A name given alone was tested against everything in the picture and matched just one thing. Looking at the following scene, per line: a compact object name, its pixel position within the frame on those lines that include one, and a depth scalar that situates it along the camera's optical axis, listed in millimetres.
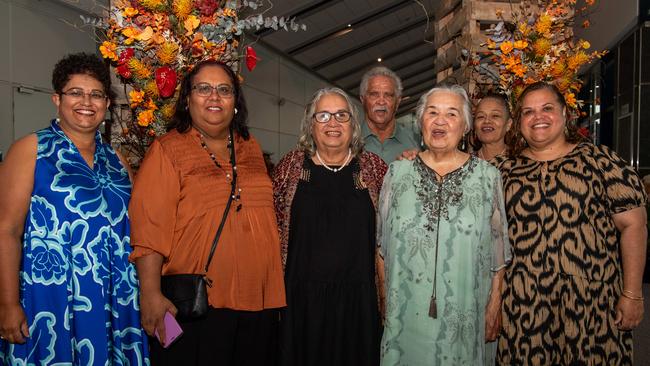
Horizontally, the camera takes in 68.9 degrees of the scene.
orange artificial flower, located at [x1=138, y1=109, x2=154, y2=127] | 2585
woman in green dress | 2322
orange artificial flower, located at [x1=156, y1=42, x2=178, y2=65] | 2527
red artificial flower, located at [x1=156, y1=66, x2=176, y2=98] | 2449
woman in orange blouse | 2152
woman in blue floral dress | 2115
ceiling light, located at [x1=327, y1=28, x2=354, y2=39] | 11117
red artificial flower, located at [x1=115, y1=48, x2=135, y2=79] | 2553
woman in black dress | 2520
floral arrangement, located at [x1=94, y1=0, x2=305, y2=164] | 2543
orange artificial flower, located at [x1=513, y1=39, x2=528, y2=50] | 3060
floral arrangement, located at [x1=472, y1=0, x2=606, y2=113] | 3068
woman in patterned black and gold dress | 2328
